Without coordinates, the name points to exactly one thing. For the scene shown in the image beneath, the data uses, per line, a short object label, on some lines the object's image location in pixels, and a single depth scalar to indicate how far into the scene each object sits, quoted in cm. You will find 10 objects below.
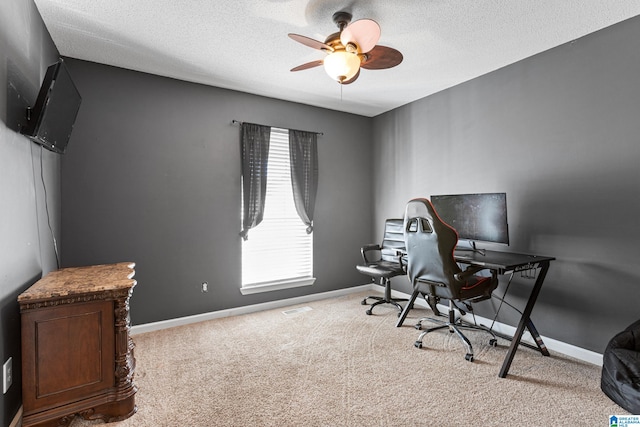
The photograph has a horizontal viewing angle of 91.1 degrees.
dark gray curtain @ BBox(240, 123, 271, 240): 386
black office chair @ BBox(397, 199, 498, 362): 265
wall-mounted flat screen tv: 192
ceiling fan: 201
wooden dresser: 175
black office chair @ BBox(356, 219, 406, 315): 379
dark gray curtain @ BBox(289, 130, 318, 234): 424
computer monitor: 283
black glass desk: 240
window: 399
